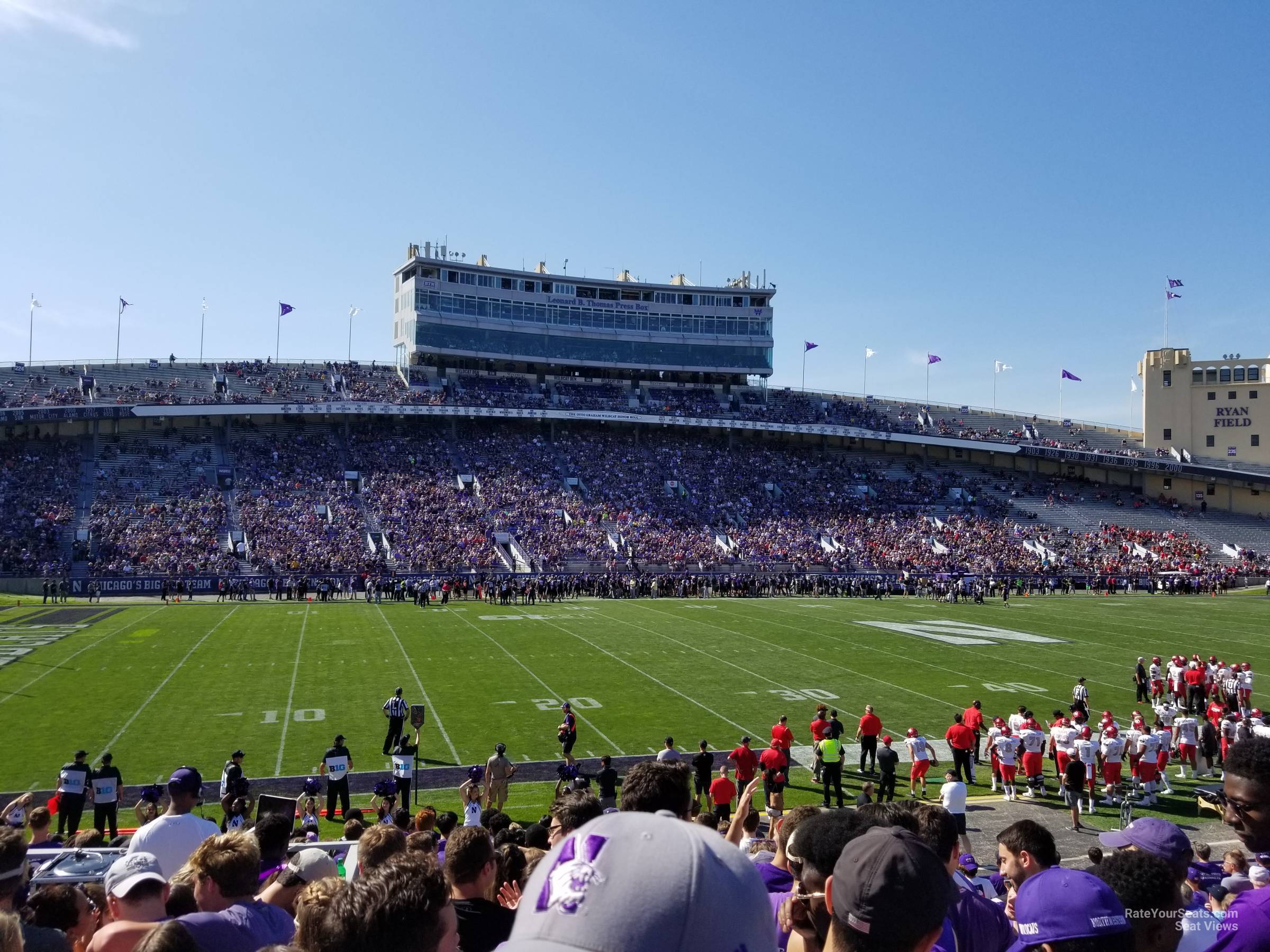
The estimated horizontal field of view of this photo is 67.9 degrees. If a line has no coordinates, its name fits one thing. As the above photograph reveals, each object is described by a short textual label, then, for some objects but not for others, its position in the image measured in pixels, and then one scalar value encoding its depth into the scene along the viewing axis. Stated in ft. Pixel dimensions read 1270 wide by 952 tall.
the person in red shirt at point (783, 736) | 46.98
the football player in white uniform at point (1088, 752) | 45.68
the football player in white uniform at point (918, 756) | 47.26
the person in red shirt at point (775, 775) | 33.22
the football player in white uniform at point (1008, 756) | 47.73
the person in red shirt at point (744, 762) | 43.86
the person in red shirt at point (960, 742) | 49.14
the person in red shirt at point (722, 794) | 40.63
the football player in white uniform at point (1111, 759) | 46.62
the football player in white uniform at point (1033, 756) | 48.11
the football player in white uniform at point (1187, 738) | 52.39
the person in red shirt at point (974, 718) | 50.78
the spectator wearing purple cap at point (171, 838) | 18.62
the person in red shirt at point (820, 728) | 47.57
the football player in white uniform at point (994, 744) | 48.83
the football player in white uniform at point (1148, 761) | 46.62
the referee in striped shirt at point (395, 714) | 53.06
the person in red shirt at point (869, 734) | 51.39
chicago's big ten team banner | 136.46
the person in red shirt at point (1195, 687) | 65.62
